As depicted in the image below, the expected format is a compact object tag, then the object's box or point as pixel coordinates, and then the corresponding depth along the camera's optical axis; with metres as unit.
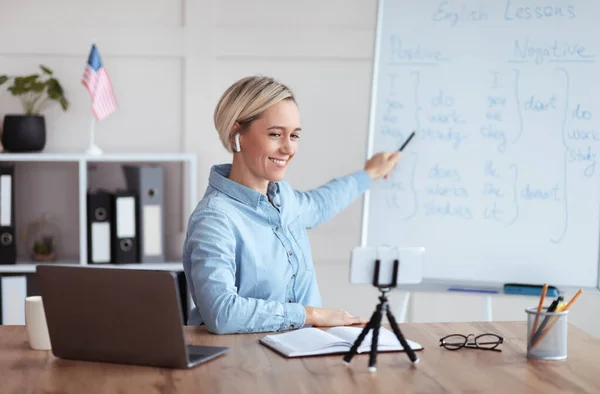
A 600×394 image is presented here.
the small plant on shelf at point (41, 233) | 3.41
